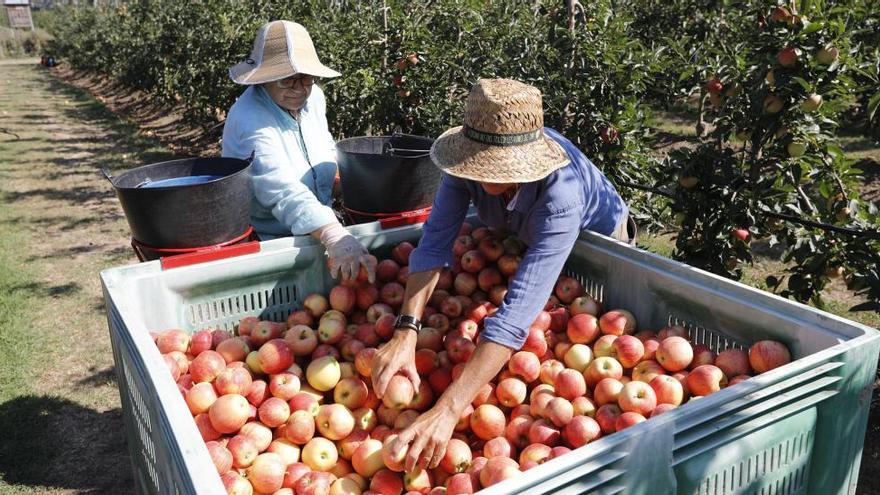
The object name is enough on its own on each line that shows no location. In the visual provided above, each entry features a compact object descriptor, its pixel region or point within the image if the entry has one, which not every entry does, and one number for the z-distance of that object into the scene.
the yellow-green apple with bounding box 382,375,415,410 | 1.96
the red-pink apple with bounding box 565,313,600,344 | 2.25
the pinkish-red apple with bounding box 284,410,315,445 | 1.94
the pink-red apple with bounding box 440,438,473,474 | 1.77
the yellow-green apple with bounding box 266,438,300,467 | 1.91
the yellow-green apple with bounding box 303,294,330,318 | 2.44
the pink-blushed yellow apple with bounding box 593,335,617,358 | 2.16
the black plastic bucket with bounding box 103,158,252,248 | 2.29
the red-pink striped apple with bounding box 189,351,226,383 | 2.05
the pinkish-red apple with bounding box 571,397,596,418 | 1.91
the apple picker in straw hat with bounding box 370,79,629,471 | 1.73
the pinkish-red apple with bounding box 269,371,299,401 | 2.10
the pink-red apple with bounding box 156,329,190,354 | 2.10
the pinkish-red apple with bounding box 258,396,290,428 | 1.97
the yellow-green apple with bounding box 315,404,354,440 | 1.95
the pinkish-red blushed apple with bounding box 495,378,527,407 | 2.04
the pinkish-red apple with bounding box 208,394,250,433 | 1.89
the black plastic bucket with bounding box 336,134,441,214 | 2.84
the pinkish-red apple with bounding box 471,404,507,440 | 1.93
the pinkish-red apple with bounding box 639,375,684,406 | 1.87
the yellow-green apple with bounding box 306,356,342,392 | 2.13
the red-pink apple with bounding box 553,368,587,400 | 2.00
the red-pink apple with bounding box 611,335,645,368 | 2.07
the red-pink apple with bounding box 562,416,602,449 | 1.76
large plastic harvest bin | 1.31
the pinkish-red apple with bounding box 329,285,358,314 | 2.44
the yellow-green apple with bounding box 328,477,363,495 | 1.73
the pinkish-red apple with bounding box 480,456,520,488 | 1.60
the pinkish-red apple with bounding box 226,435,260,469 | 1.80
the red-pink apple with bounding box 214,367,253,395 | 2.01
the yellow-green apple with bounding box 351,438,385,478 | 1.82
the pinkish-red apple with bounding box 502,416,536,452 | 1.90
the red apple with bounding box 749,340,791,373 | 1.76
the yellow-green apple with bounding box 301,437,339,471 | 1.89
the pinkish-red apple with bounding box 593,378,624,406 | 1.93
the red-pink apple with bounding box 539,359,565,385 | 2.11
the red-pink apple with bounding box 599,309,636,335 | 2.22
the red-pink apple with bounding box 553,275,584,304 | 2.46
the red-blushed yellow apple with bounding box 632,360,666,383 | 2.00
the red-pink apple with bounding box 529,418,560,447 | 1.82
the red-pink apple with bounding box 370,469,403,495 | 1.72
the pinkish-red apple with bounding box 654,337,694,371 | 1.99
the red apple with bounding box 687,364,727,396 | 1.85
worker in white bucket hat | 2.66
